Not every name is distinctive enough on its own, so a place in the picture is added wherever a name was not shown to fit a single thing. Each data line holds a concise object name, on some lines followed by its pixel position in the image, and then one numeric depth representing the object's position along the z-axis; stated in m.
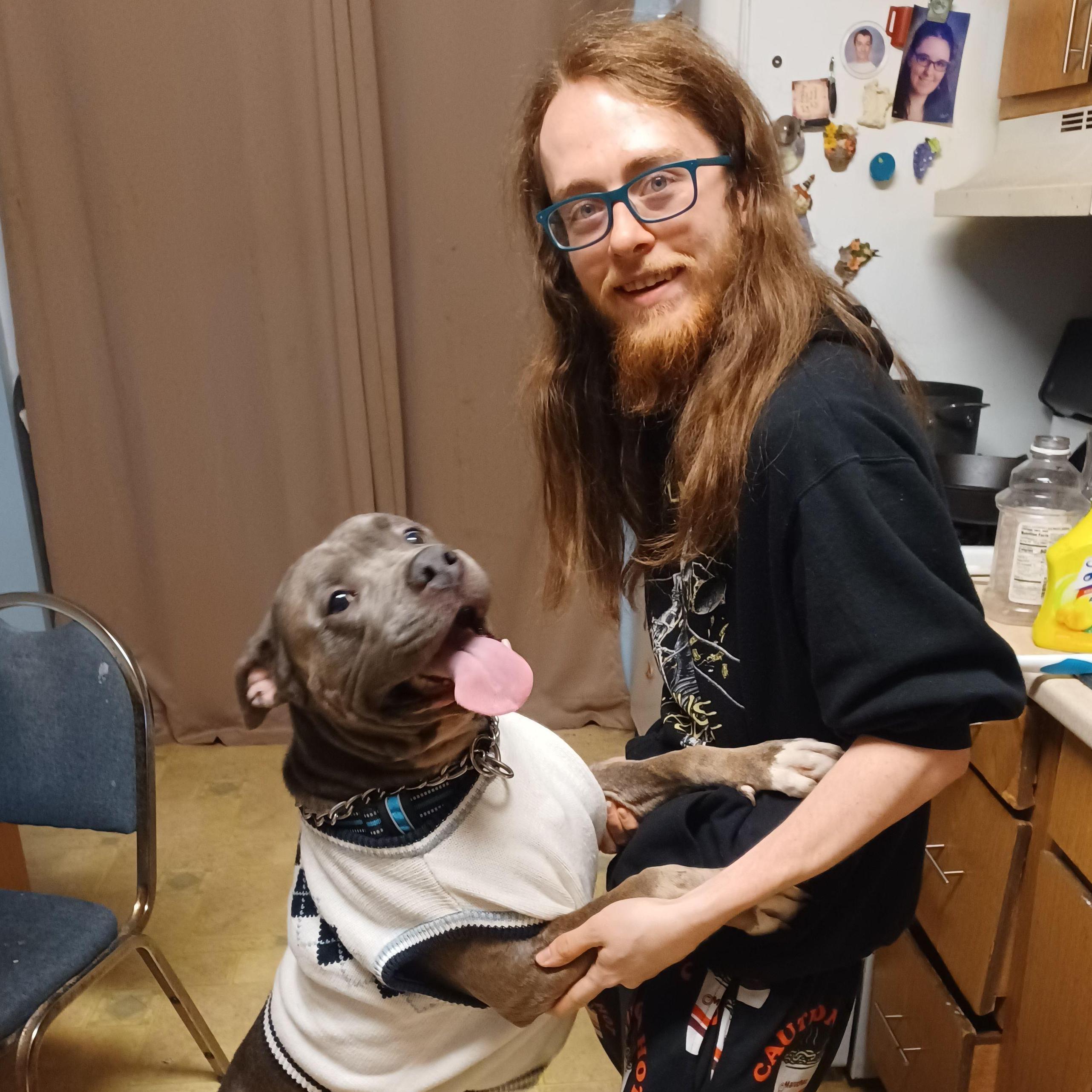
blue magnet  2.30
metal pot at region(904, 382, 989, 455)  2.33
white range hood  1.77
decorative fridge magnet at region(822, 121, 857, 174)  2.27
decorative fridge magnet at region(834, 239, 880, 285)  2.38
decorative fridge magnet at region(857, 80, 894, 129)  2.24
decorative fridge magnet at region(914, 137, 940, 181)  2.29
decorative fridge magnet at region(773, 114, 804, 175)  2.26
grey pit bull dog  1.07
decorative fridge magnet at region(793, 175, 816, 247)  2.32
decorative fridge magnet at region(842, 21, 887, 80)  2.21
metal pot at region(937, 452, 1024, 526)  2.04
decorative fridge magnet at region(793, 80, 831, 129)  2.25
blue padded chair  1.70
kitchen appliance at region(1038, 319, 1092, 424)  2.30
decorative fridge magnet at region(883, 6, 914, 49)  2.19
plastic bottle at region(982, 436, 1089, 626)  1.65
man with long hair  0.87
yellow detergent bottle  1.49
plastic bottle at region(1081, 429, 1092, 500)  1.99
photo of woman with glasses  2.20
